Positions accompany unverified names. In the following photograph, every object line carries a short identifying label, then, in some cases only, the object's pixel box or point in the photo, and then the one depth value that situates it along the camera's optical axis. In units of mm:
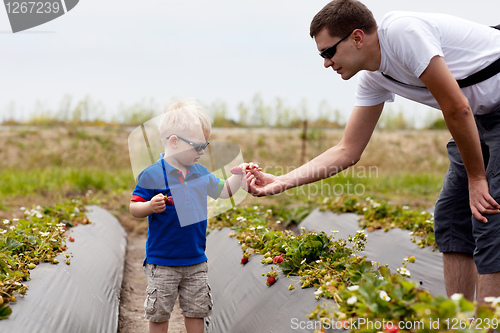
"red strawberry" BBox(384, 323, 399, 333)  1788
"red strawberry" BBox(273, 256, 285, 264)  3179
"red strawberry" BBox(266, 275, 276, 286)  3080
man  2377
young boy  2891
